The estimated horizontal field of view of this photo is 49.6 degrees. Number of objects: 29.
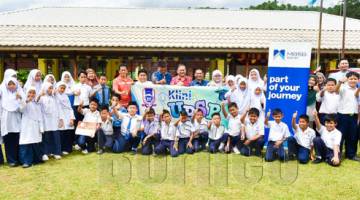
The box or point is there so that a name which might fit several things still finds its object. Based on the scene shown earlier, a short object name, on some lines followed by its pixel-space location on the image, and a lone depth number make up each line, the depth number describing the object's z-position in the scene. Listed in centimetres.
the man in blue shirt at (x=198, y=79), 700
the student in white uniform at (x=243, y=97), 654
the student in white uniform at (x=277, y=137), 590
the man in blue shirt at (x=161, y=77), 738
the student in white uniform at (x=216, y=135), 639
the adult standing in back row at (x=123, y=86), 689
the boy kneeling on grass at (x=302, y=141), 585
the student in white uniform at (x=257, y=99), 655
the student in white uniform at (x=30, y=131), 552
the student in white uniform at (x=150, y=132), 626
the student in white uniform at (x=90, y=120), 647
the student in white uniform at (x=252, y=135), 616
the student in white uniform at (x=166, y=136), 623
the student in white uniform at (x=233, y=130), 630
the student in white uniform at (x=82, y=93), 660
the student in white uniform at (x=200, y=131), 646
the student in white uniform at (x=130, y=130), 638
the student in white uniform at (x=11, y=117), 547
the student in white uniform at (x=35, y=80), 586
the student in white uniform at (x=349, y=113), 591
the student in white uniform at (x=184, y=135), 632
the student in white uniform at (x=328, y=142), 571
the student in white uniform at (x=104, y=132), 648
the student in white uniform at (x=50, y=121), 592
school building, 1321
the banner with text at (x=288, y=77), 620
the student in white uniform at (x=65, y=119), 626
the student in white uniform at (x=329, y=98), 596
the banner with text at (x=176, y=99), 691
